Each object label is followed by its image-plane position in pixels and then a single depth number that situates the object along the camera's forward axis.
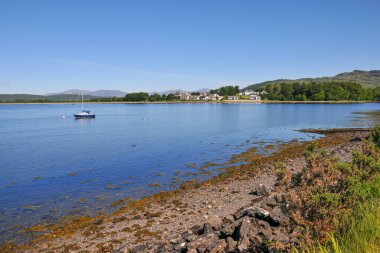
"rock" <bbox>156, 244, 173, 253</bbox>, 10.88
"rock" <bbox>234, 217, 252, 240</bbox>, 9.69
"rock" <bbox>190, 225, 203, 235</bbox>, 12.20
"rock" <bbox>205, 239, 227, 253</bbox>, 9.41
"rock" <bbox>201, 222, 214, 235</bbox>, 11.67
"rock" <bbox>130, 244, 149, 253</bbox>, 11.64
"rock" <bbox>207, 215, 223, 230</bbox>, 11.98
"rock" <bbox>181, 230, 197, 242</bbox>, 11.22
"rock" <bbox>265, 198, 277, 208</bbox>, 13.24
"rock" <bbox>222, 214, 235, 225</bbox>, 12.32
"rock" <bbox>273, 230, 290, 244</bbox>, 8.59
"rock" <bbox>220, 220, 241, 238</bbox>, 10.35
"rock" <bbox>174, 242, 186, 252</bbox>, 10.55
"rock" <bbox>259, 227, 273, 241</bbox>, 9.05
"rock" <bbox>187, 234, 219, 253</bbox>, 9.96
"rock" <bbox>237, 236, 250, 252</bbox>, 8.76
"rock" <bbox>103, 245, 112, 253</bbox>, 12.61
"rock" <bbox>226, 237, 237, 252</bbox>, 9.14
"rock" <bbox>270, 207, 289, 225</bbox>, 10.68
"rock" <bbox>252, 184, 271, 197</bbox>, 18.55
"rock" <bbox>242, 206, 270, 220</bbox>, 11.24
